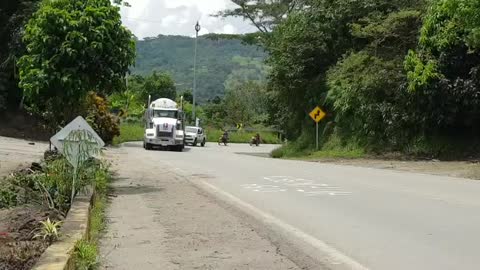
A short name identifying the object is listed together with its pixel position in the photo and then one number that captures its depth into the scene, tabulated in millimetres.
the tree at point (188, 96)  101462
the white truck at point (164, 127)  39844
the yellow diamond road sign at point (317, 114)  34500
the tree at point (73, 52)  13672
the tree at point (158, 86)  88375
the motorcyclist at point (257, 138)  66275
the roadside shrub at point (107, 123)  41781
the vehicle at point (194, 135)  53250
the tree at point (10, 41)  38562
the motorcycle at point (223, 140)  61562
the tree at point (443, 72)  25578
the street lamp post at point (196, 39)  67000
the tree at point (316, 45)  30609
